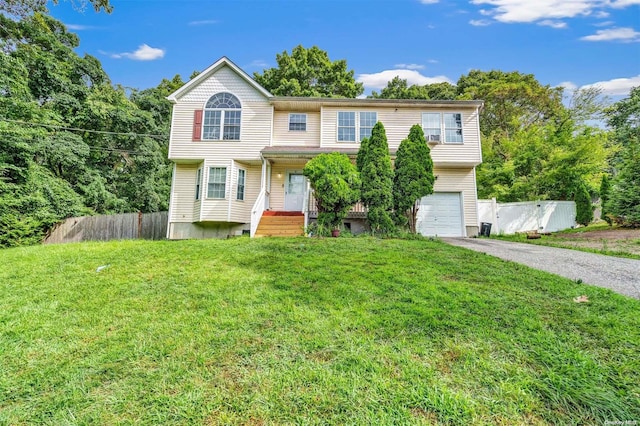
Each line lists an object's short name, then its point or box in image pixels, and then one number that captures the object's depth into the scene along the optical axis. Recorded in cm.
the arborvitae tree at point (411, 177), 952
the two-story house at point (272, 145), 1173
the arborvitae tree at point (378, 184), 927
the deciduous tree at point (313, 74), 2319
